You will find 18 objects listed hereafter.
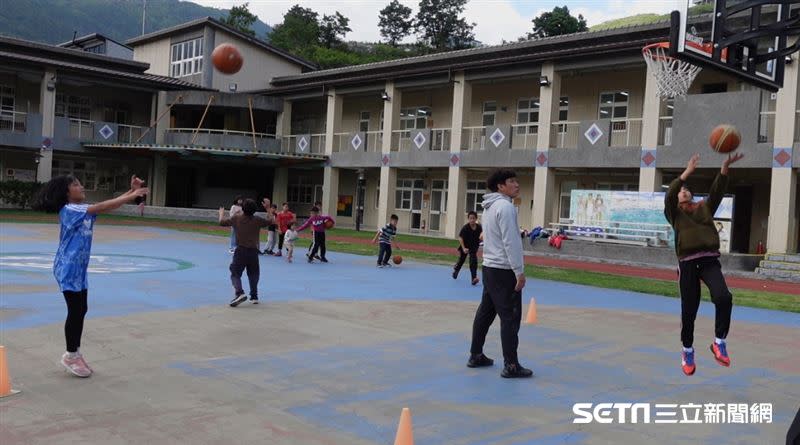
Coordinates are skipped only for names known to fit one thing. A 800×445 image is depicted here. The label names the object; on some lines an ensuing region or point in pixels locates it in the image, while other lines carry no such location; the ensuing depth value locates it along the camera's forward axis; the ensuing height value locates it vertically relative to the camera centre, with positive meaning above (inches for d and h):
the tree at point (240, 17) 3171.8 +812.8
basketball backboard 385.1 +107.7
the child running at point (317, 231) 791.1 -30.2
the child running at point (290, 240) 790.8 -42.1
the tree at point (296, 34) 3405.5 +827.3
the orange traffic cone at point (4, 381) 234.8 -64.5
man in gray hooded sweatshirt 290.5 -19.1
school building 1072.8 +156.0
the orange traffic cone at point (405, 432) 189.5 -59.2
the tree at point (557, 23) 3149.6 +870.1
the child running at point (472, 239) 644.7 -24.4
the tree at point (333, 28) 3759.8 +935.5
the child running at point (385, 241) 779.4 -36.2
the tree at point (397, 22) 4005.9 +1046.6
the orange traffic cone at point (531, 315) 438.1 -60.9
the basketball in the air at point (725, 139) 356.2 +45.5
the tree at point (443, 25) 3774.6 +998.3
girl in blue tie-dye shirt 266.5 -21.4
